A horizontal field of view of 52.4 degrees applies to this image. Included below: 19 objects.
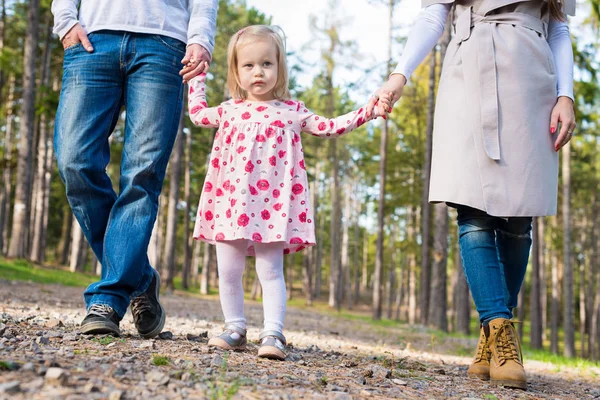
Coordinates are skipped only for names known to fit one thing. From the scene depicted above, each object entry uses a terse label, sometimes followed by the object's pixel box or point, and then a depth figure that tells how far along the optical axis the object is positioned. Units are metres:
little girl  3.38
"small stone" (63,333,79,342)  3.01
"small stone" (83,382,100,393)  1.93
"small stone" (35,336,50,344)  2.88
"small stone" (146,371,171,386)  2.15
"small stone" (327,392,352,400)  2.24
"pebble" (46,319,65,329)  3.77
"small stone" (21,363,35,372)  2.10
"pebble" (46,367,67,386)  1.98
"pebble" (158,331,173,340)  3.71
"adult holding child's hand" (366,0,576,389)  3.20
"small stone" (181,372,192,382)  2.25
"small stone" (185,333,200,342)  3.76
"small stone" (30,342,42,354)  2.55
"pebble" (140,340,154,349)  3.01
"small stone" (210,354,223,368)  2.67
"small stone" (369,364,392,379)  3.06
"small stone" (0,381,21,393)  1.81
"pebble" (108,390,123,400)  1.88
